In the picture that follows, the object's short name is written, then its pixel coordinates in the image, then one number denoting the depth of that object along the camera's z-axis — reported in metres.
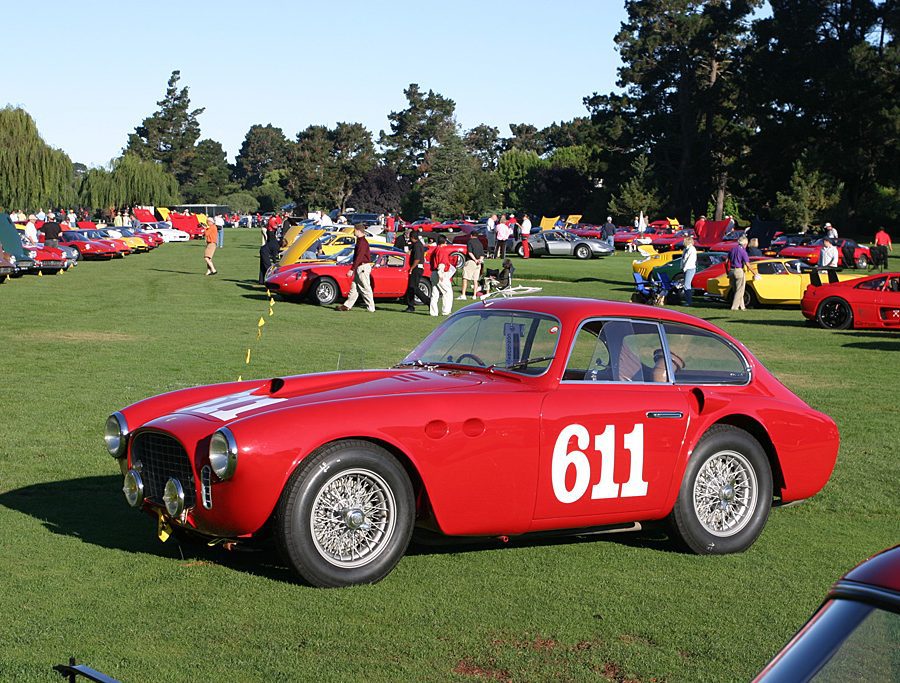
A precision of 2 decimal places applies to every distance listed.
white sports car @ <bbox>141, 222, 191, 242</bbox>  81.06
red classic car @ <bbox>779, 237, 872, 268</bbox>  47.28
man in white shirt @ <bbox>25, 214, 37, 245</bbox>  42.88
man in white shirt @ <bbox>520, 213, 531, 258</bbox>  55.03
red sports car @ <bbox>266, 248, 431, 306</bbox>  28.14
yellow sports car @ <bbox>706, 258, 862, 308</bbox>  29.16
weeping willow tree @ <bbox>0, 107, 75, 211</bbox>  68.31
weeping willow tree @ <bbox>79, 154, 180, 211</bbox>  108.81
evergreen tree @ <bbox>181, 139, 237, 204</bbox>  178.00
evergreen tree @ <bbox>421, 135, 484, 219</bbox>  108.38
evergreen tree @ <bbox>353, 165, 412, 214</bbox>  138.88
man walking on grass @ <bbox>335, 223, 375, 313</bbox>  26.19
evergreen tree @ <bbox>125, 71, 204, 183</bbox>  181.50
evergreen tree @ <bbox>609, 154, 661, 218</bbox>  93.56
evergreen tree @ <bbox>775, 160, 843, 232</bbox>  76.00
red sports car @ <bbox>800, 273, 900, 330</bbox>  23.44
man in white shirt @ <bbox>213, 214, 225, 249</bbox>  68.60
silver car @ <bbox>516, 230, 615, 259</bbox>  57.06
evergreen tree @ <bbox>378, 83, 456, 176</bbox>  159.62
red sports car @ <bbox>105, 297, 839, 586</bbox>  6.11
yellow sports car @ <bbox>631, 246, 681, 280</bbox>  36.19
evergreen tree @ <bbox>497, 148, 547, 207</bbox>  125.12
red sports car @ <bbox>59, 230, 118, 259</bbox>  50.19
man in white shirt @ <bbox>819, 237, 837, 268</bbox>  31.40
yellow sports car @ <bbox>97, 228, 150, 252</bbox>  56.45
